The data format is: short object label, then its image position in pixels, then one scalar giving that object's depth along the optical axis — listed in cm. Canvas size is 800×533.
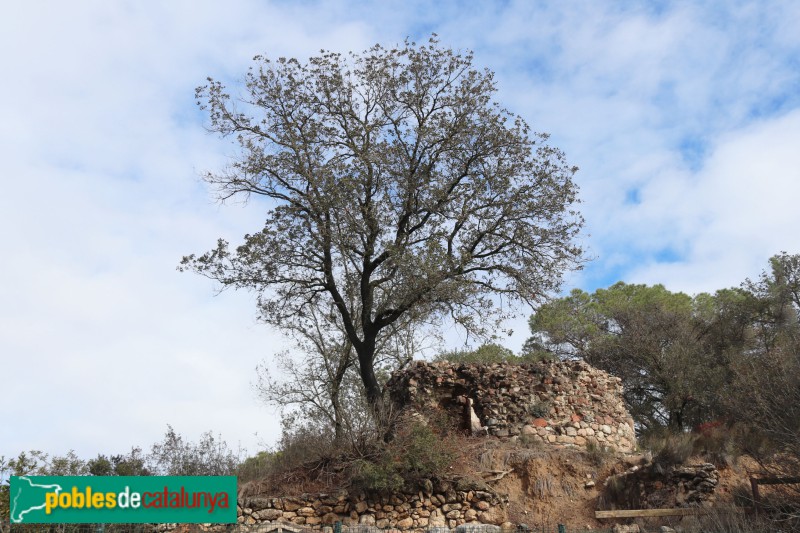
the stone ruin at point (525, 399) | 1900
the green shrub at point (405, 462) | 1517
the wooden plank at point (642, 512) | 1450
